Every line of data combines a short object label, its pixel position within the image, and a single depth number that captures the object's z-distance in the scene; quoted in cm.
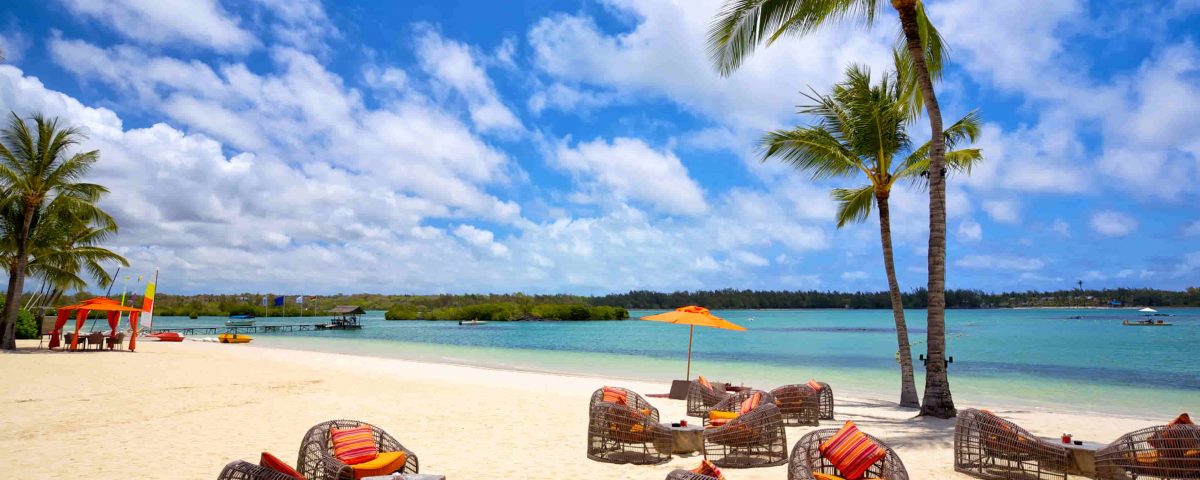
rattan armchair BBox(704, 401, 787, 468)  652
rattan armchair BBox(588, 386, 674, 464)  672
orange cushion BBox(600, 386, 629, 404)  751
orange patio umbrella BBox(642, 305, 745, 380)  1073
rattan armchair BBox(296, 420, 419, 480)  473
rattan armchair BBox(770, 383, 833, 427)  915
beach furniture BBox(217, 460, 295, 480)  409
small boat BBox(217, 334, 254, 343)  3544
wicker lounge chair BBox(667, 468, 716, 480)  409
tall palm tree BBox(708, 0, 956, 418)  941
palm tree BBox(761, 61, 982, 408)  1135
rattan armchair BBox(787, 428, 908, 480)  475
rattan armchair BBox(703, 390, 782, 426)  848
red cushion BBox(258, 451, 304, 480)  421
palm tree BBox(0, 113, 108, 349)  2022
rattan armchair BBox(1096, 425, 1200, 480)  518
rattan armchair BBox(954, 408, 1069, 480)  581
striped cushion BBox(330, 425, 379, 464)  505
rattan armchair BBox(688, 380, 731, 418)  982
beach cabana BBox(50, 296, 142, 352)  2127
